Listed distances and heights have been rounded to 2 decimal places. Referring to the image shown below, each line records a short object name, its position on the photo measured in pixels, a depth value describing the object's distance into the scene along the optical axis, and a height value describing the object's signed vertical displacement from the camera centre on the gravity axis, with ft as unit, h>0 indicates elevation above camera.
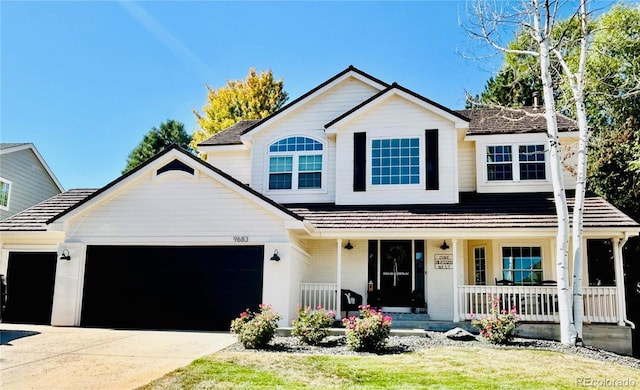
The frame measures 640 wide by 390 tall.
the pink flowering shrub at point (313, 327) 34.14 -3.82
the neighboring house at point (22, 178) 67.21 +12.21
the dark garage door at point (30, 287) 47.01 -2.09
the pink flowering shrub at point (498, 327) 34.78 -3.58
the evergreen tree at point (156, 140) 132.46 +33.78
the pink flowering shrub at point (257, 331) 31.96 -3.91
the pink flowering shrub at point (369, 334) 31.86 -3.90
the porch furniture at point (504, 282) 45.09 -0.64
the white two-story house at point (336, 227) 43.09 +3.77
